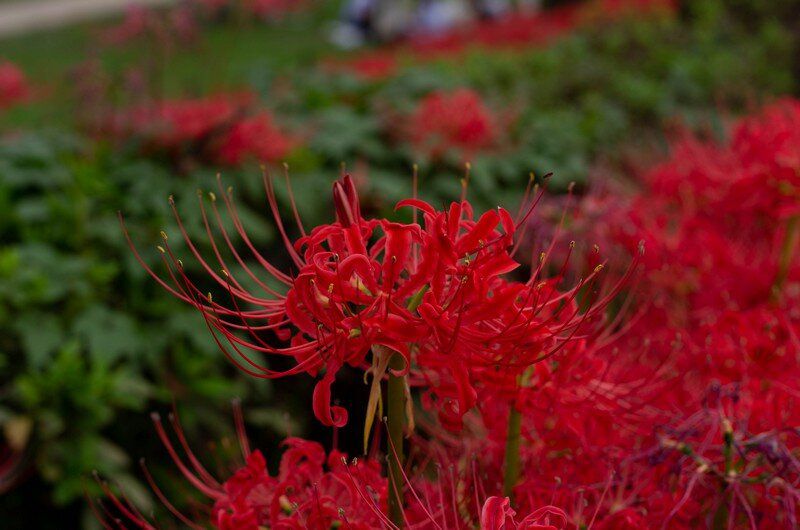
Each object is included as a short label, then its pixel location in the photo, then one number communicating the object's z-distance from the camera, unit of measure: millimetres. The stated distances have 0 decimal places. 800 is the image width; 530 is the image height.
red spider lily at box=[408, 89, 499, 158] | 1498
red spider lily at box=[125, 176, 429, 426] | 547
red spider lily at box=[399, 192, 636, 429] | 548
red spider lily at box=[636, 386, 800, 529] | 585
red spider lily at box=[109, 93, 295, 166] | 1273
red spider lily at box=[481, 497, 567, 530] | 538
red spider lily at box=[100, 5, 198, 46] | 1499
